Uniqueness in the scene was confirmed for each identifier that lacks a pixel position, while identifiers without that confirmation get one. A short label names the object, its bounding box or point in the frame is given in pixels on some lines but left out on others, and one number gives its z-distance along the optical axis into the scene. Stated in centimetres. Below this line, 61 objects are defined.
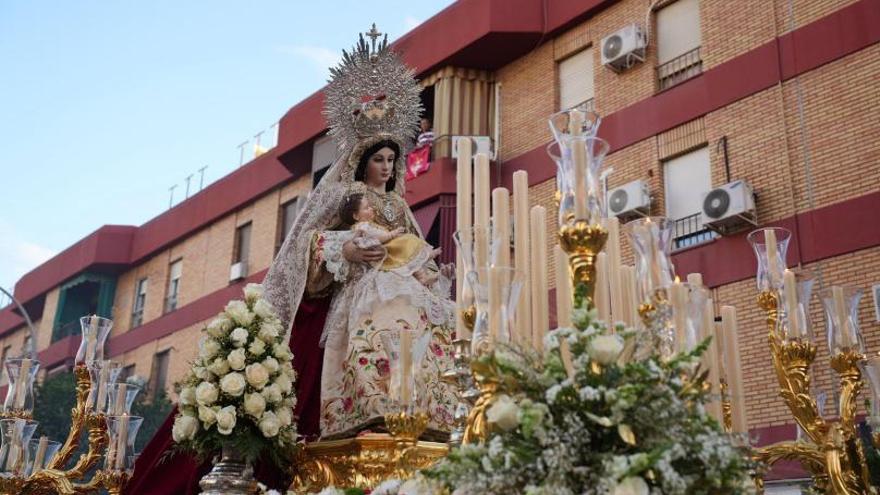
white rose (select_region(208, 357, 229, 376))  432
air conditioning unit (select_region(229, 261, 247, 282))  2084
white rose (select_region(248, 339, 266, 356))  439
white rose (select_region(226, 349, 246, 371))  432
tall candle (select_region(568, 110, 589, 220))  275
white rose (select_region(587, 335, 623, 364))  238
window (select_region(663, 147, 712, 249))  1294
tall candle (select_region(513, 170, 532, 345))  317
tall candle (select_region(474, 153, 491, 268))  331
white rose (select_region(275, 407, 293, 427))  431
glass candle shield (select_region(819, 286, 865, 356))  398
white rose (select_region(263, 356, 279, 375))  438
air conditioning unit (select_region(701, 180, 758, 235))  1186
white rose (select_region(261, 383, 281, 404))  430
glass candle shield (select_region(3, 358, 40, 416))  566
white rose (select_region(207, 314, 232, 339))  445
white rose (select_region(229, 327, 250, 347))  439
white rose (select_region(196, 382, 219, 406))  423
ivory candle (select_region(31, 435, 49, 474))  557
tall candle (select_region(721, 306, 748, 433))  326
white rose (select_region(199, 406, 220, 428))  420
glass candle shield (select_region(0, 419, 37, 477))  526
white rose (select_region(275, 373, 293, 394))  439
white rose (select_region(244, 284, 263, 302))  468
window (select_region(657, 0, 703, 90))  1377
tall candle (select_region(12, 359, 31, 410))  570
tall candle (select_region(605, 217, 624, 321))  357
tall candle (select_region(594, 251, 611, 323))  321
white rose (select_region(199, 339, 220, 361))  439
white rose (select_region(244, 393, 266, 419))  421
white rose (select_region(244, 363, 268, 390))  430
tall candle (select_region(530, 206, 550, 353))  323
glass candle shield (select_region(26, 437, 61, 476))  557
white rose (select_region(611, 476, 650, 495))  217
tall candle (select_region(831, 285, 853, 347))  398
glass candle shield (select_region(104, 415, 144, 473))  511
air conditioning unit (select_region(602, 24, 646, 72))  1400
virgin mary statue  492
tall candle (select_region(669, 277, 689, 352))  288
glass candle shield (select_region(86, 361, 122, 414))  548
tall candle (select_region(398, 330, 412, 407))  321
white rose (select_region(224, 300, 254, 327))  448
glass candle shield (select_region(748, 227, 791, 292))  391
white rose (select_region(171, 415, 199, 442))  427
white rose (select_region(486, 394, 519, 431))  237
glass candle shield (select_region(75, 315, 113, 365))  557
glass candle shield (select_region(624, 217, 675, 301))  290
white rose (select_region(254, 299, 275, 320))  457
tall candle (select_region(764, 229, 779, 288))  390
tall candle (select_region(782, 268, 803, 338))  369
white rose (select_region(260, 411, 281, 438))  422
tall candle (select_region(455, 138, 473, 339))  351
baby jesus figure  537
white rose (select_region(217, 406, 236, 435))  417
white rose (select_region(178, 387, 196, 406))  431
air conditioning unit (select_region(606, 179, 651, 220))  1312
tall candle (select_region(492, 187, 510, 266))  297
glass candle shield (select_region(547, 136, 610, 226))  277
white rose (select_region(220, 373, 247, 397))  424
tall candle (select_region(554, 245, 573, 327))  304
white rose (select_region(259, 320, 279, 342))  447
